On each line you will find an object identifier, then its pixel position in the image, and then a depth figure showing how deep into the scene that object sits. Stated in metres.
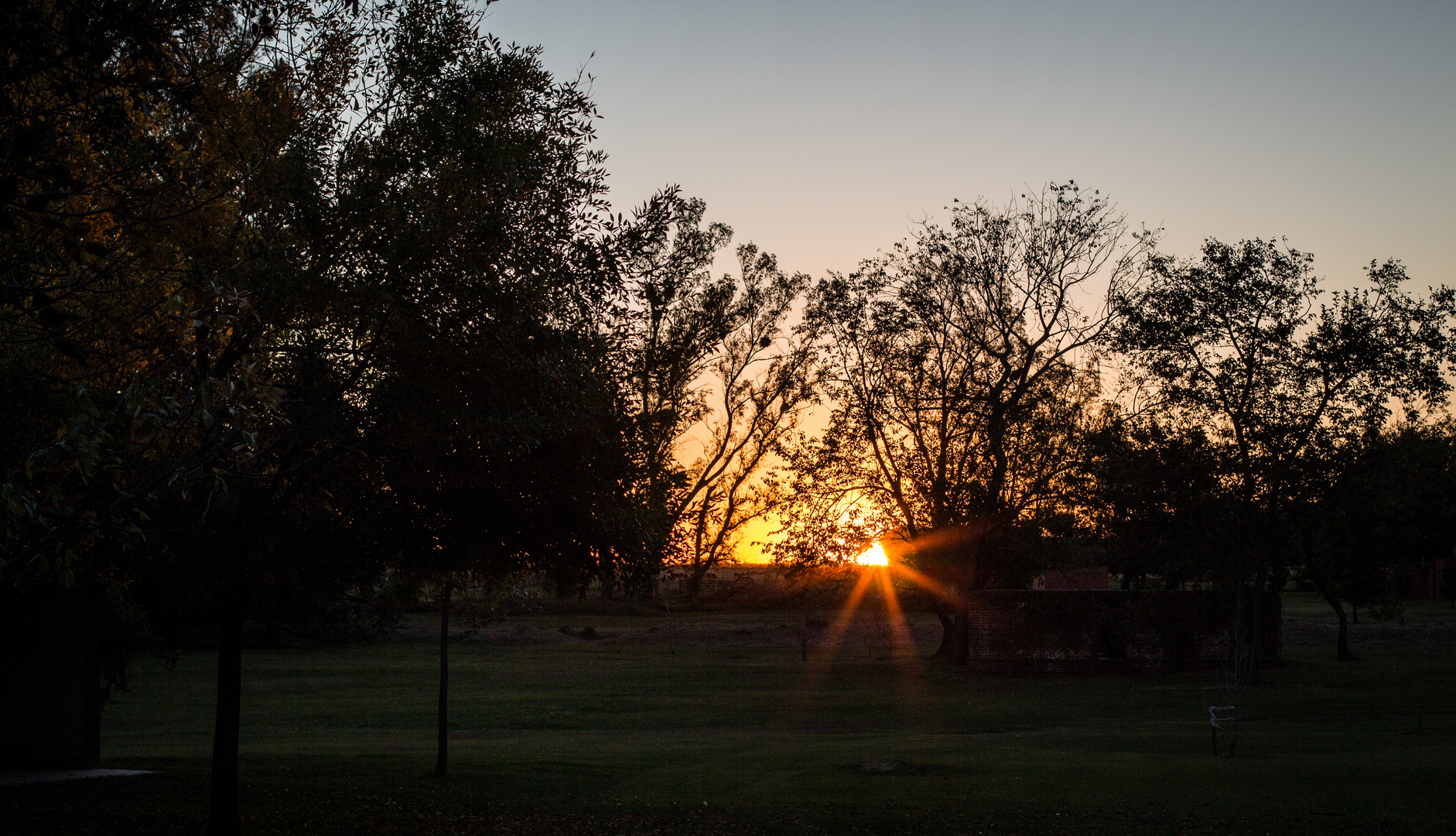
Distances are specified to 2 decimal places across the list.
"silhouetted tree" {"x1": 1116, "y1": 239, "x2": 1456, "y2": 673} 31.38
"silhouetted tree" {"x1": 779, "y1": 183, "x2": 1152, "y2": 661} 41.41
